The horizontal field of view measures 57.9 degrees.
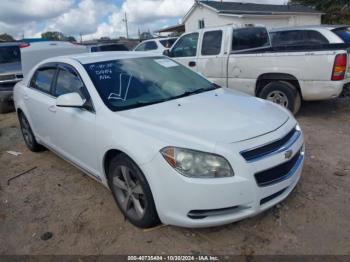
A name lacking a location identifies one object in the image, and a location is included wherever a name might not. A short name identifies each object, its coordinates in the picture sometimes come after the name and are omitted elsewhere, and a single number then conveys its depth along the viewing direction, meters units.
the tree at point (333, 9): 30.44
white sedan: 2.45
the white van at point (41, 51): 7.40
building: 25.11
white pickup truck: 5.38
